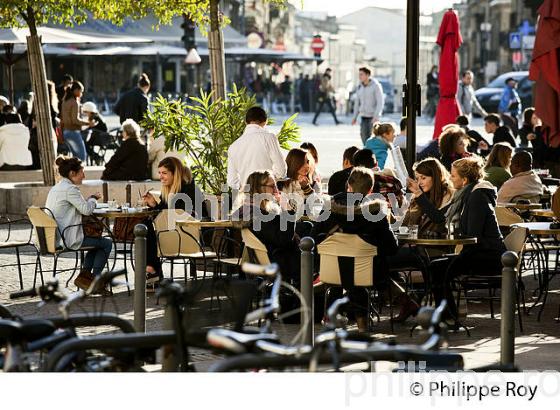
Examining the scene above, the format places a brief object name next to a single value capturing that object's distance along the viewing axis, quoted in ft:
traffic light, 137.39
